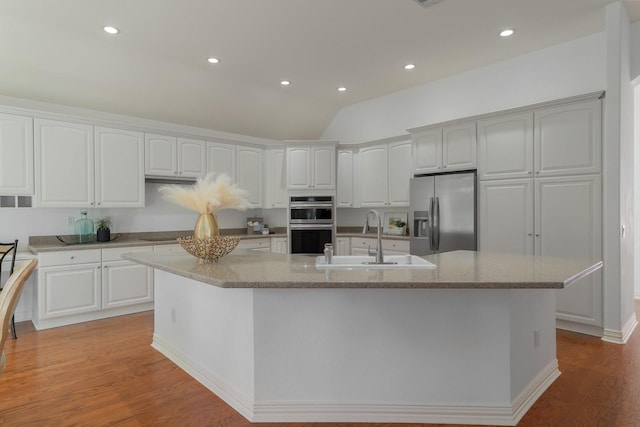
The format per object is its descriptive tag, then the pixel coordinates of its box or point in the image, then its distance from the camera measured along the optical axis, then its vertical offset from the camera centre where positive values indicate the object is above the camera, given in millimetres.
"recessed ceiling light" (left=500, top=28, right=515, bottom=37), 3628 +1759
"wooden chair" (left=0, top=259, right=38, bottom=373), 1640 -372
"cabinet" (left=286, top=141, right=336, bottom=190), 5633 +685
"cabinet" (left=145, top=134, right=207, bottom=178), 4805 +753
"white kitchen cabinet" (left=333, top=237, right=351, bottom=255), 5699 -490
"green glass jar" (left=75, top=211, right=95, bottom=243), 4480 -212
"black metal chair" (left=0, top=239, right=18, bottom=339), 3601 -387
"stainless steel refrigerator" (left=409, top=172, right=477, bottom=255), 4230 -4
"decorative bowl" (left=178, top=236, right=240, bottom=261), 2486 -221
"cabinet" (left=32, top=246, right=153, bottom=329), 3883 -810
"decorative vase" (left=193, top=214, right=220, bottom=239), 2551 -96
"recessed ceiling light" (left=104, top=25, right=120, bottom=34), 3373 +1660
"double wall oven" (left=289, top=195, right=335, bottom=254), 5578 -180
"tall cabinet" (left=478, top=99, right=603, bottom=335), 3463 +224
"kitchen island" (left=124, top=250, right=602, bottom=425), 2057 -767
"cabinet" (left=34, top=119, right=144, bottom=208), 4035 +543
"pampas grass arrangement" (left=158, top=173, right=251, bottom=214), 2582 +117
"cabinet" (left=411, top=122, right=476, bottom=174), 4270 +770
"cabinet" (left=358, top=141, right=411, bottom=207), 5254 +561
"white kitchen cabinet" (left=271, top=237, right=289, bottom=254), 5750 -490
